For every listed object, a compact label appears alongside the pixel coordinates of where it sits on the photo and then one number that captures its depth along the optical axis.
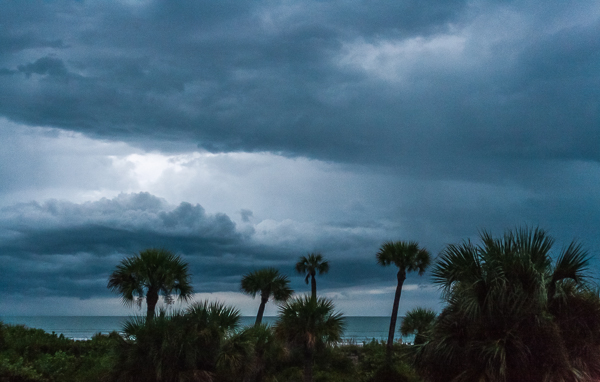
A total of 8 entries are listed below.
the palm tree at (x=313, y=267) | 56.81
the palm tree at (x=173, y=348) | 19.75
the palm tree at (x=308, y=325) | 26.11
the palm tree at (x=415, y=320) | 51.94
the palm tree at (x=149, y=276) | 28.41
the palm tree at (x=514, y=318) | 14.62
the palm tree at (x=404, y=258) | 51.34
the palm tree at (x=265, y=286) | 48.69
